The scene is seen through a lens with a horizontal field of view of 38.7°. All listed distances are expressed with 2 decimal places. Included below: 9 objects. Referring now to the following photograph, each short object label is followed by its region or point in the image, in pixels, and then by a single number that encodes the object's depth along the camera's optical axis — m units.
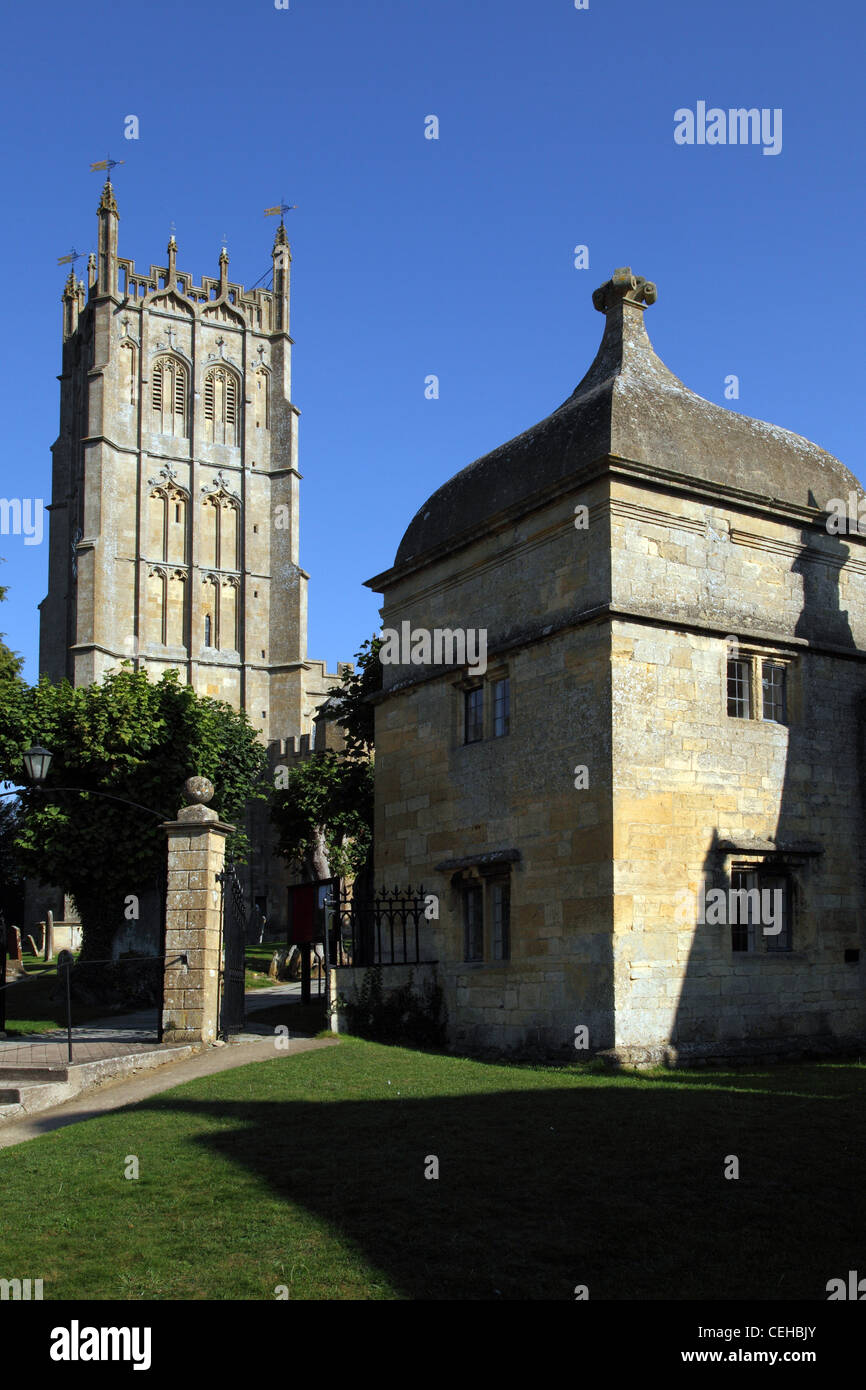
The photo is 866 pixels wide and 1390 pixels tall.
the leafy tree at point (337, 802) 27.50
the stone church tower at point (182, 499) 68.88
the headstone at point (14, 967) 32.73
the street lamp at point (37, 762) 17.75
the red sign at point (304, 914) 21.12
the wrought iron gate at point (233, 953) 16.14
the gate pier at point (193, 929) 15.17
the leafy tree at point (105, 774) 28.05
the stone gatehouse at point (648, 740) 14.80
